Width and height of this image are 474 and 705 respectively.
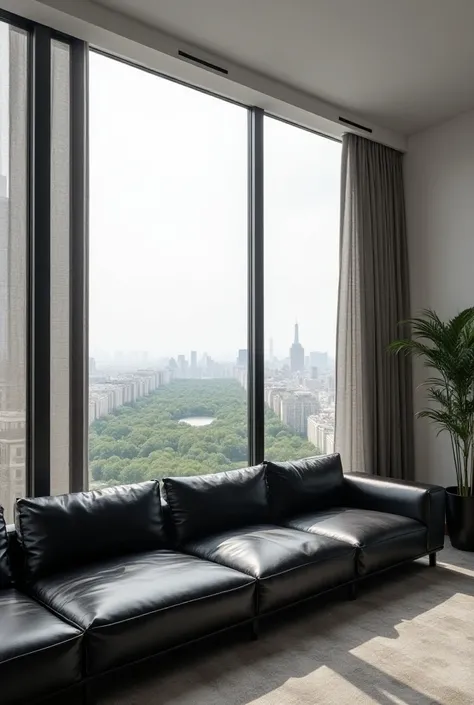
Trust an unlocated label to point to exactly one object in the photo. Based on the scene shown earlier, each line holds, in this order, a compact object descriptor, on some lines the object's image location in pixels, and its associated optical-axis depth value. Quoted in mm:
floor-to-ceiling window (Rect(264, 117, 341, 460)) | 4383
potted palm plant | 4188
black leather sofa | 2188
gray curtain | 4645
